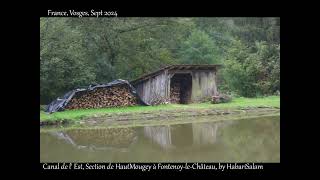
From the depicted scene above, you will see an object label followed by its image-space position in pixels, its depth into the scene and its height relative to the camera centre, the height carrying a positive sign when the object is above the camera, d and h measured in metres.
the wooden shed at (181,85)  28.33 +0.04
